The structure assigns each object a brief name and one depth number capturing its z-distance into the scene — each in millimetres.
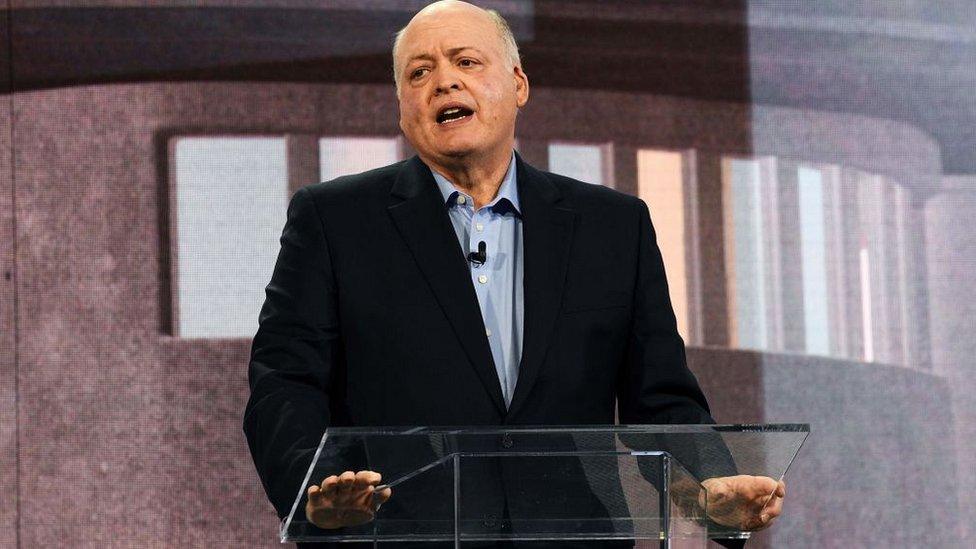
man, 7779
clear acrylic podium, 7323
